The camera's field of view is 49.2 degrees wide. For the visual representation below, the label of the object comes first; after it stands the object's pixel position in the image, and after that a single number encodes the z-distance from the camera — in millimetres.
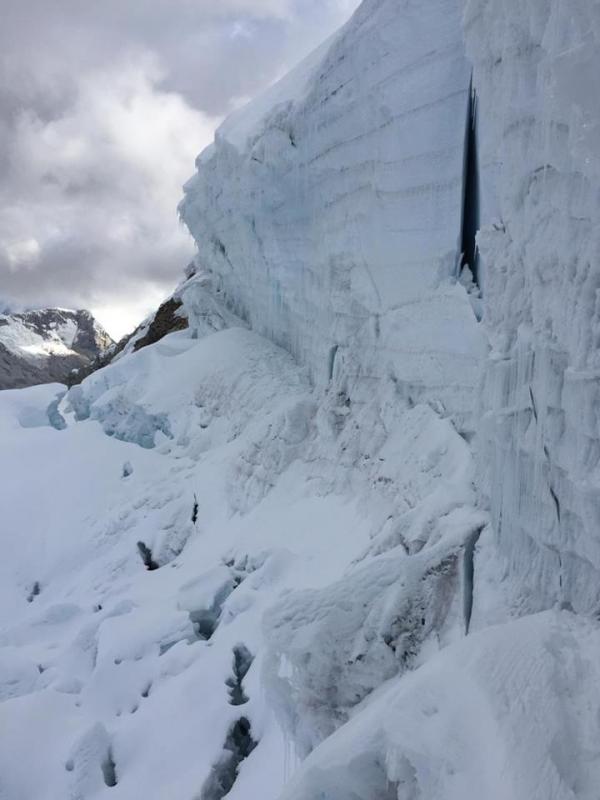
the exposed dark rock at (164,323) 27438
